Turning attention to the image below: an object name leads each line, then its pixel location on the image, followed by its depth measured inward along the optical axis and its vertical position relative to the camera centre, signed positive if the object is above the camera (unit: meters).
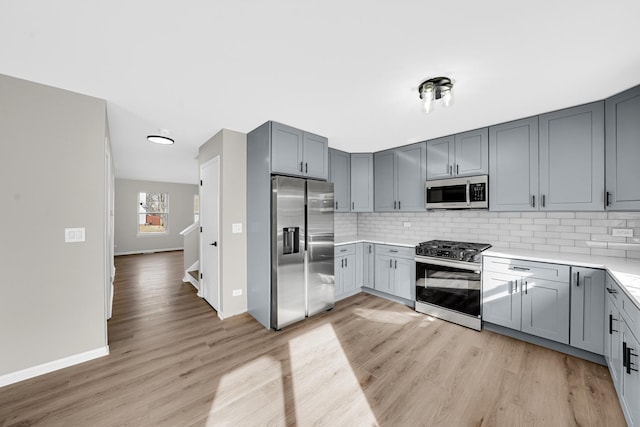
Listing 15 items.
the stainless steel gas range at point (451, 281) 2.80 -0.88
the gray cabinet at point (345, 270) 3.69 -0.92
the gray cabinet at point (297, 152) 2.87 +0.79
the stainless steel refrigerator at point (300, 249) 2.82 -0.47
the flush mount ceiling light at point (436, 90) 1.96 +1.03
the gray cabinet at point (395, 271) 3.46 -0.90
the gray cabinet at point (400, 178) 3.64 +0.55
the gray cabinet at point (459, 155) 3.05 +0.77
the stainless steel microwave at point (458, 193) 3.01 +0.25
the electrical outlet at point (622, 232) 2.40 -0.23
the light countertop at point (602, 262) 1.62 -0.50
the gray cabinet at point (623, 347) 1.38 -0.95
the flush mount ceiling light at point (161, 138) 3.23 +1.07
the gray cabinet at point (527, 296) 2.31 -0.91
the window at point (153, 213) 8.23 +0.03
